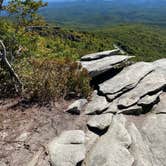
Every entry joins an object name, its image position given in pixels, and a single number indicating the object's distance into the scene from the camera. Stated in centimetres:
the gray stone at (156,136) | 357
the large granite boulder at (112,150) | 329
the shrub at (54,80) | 465
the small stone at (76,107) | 443
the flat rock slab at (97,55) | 656
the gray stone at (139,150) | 341
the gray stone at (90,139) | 361
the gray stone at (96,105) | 449
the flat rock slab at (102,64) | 562
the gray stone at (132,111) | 448
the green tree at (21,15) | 540
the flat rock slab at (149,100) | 466
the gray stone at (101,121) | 398
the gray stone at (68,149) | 325
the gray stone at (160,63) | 623
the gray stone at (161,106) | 462
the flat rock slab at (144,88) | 471
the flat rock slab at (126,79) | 513
